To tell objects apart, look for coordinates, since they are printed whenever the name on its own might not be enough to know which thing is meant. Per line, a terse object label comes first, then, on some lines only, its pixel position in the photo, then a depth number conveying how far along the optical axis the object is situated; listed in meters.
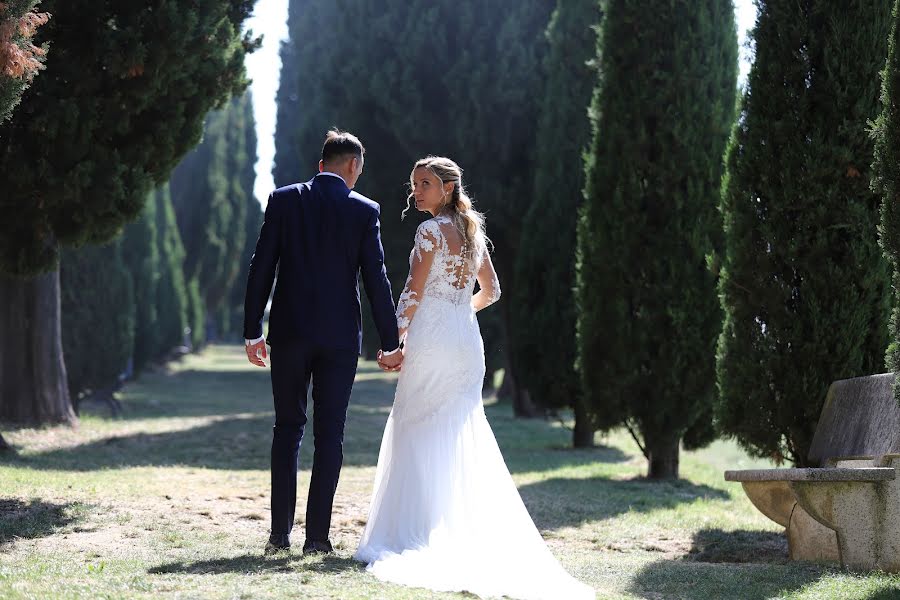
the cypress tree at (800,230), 7.45
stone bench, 5.60
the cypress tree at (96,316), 19.70
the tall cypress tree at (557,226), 15.60
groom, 5.33
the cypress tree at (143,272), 25.39
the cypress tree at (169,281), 30.38
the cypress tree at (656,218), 11.10
